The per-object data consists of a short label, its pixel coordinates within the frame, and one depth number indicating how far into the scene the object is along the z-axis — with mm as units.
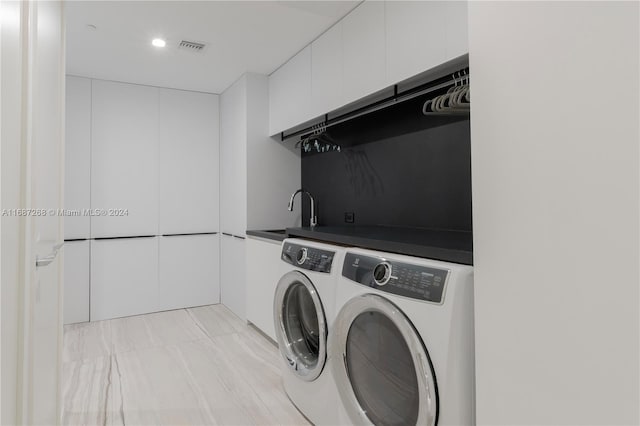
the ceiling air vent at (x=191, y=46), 2832
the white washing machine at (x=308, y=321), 1692
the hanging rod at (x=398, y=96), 1764
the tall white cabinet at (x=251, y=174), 3443
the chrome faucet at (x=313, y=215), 3236
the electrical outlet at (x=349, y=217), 2941
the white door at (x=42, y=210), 918
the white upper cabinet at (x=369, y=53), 1677
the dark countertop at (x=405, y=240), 1213
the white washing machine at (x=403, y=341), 1104
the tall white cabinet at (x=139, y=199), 3518
